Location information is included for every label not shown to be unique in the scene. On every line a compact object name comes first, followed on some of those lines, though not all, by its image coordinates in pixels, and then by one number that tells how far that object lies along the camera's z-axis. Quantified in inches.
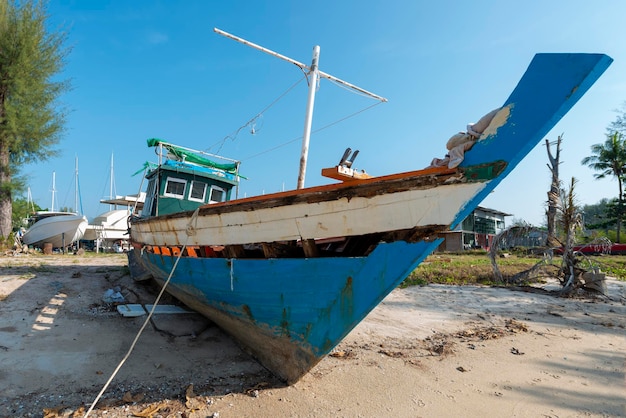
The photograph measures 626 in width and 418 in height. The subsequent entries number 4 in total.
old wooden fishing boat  103.4
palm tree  1263.2
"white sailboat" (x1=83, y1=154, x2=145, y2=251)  1103.0
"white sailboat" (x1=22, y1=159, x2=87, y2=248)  862.5
